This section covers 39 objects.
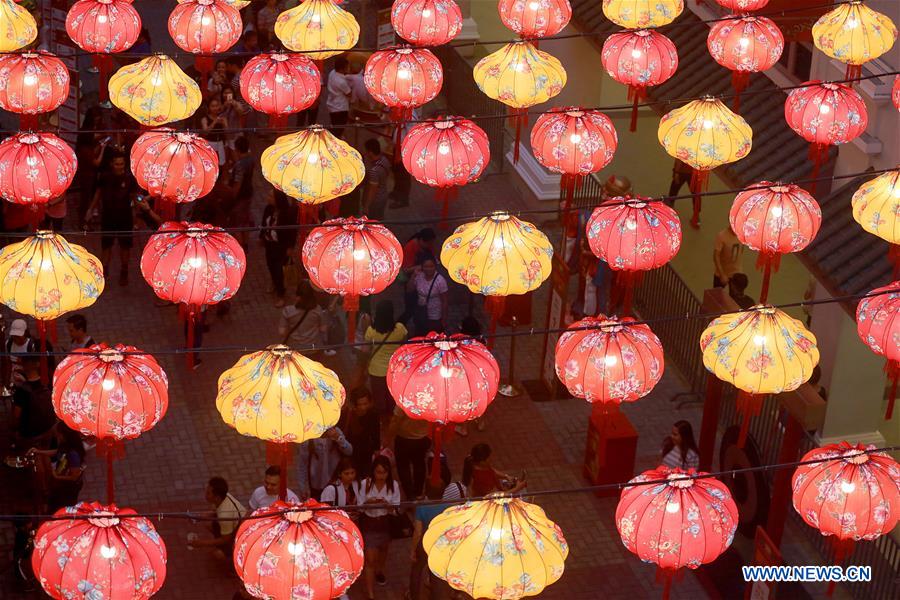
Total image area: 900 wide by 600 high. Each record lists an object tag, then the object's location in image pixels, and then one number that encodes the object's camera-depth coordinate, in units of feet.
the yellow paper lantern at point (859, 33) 65.26
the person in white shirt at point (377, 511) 56.75
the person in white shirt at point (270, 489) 56.39
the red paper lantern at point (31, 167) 61.00
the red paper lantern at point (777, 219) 57.67
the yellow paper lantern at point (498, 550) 43.98
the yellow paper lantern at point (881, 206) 57.11
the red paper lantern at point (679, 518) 46.26
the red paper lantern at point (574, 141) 62.75
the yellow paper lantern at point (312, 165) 61.41
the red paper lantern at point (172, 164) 62.03
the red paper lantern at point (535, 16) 71.67
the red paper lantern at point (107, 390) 49.78
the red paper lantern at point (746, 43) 67.62
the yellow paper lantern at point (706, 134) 63.05
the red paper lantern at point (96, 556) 43.75
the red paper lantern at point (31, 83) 65.46
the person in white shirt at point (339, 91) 82.53
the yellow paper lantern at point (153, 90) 65.36
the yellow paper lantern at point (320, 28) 70.33
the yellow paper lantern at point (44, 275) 54.39
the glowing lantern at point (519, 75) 66.33
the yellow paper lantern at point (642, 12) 72.08
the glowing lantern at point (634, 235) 57.77
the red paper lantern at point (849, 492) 47.09
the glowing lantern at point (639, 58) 67.62
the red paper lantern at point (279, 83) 66.74
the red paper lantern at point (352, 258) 55.98
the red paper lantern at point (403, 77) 65.77
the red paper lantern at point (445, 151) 61.77
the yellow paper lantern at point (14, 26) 67.67
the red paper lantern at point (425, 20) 71.00
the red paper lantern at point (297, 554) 44.09
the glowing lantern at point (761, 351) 51.70
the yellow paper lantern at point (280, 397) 49.85
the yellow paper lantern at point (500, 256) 56.39
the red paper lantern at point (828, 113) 63.52
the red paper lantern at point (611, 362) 52.19
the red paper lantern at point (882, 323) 52.80
